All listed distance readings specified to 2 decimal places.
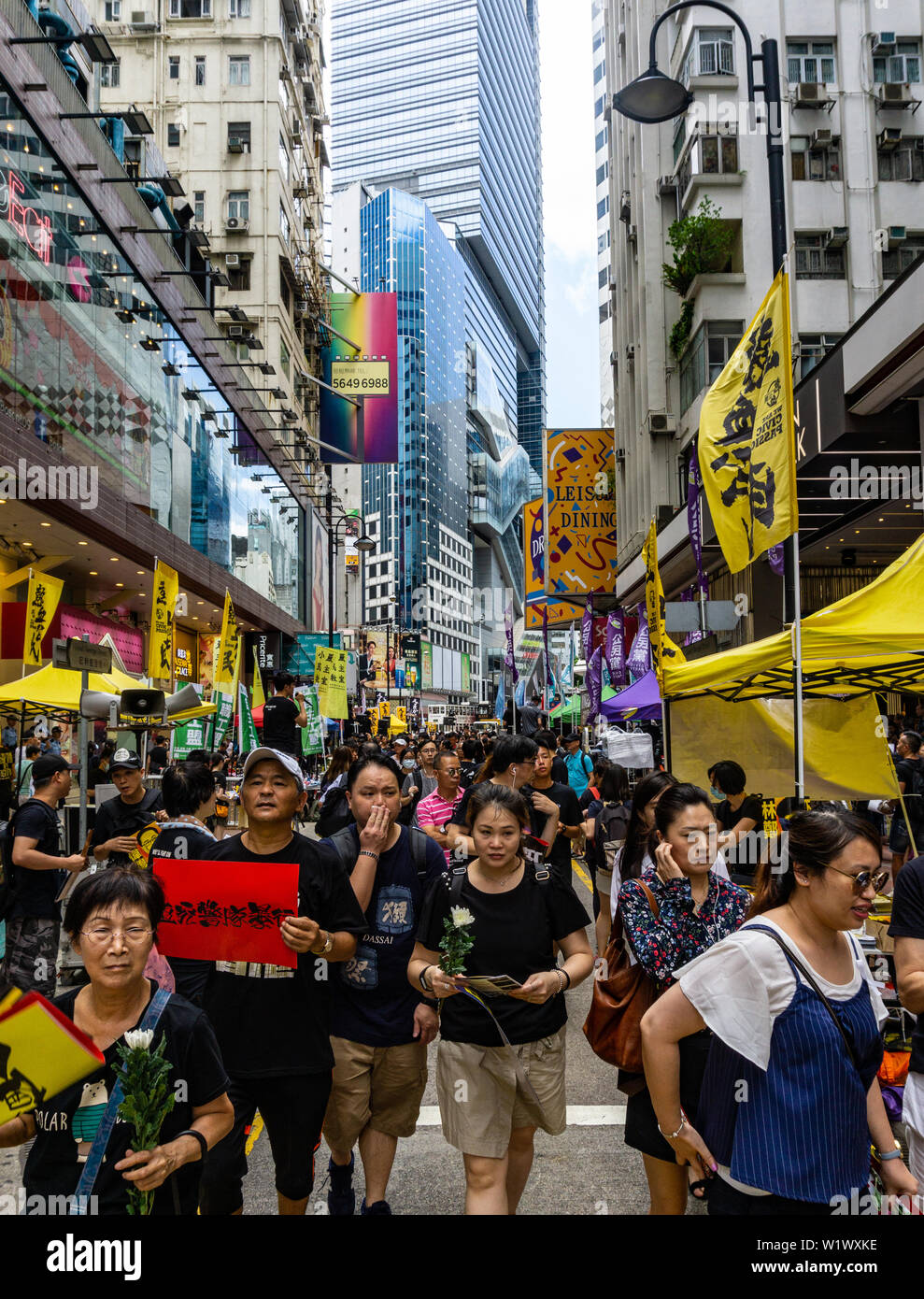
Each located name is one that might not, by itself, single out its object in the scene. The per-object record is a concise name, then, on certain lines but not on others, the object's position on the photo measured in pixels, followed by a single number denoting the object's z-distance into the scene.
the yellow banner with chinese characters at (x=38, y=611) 11.96
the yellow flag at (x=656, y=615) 8.21
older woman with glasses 2.41
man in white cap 3.44
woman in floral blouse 3.43
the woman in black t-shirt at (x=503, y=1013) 3.61
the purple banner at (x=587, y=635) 26.45
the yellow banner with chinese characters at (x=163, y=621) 12.95
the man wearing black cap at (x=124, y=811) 6.99
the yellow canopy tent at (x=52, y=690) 10.58
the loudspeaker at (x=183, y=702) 12.66
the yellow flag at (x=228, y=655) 13.55
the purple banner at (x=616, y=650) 23.78
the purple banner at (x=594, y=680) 22.38
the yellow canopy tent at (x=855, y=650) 6.03
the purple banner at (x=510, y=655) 37.12
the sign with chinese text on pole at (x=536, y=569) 39.34
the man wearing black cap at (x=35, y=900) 6.33
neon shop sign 16.17
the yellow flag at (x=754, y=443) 6.24
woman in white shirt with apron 2.37
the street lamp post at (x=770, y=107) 6.84
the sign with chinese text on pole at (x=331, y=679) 17.48
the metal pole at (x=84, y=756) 8.34
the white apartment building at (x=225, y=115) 40.16
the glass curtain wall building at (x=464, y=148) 167.50
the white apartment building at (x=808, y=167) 21.06
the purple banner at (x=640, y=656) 18.00
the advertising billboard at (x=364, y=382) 38.50
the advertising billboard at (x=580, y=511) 36.44
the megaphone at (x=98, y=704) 8.88
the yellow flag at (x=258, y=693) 16.30
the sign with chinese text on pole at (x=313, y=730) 15.70
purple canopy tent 15.79
